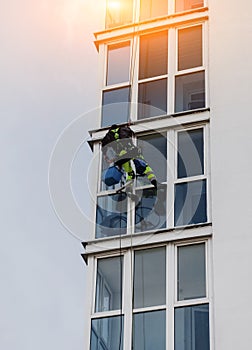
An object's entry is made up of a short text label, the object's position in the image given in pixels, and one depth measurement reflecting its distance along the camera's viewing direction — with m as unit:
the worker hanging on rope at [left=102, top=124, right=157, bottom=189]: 15.63
